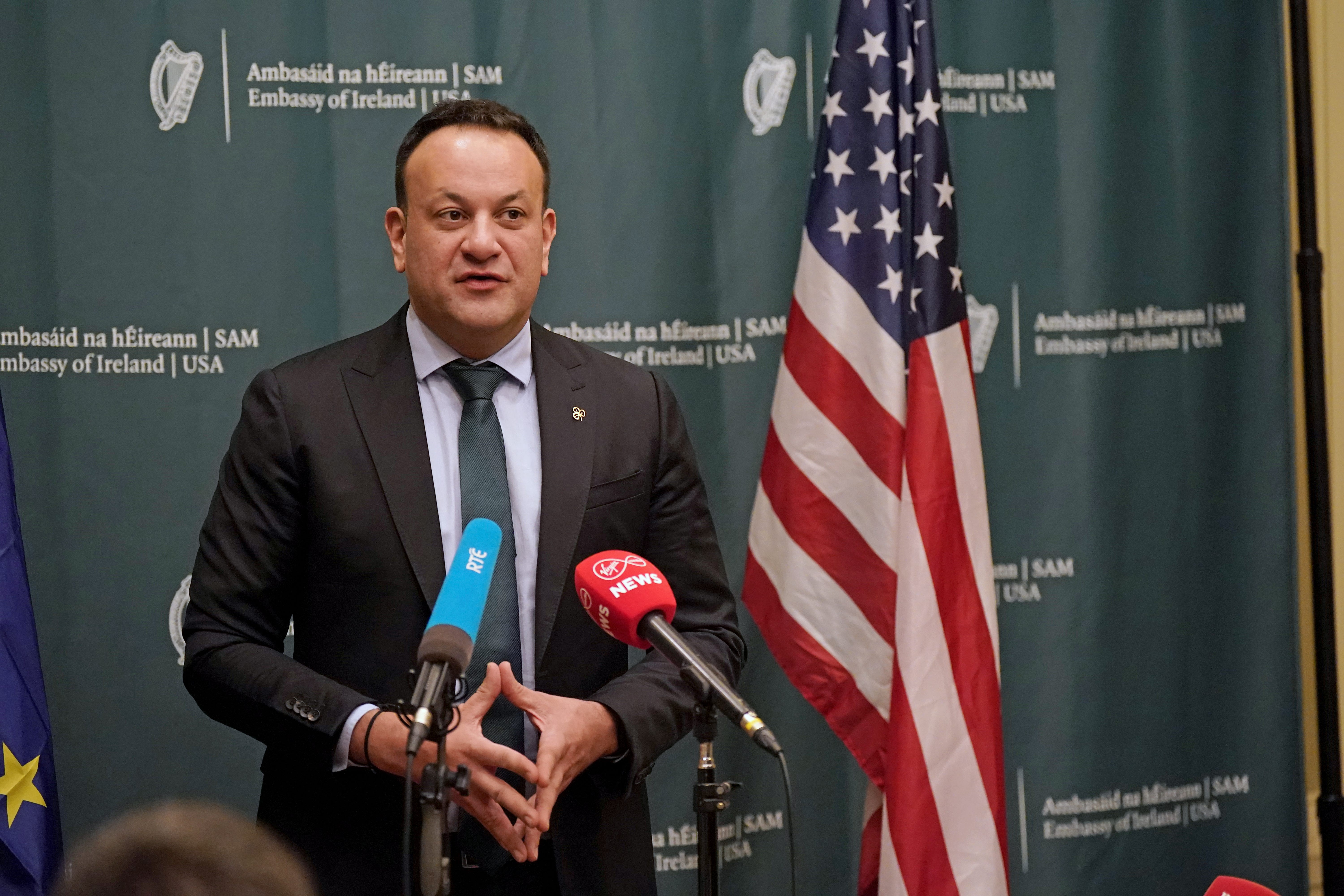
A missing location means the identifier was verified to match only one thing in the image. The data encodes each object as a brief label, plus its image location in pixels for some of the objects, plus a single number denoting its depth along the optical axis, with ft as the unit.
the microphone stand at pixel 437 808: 10.22
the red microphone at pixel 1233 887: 10.95
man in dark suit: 11.45
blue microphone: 10.21
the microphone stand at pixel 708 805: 10.70
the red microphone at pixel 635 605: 10.64
